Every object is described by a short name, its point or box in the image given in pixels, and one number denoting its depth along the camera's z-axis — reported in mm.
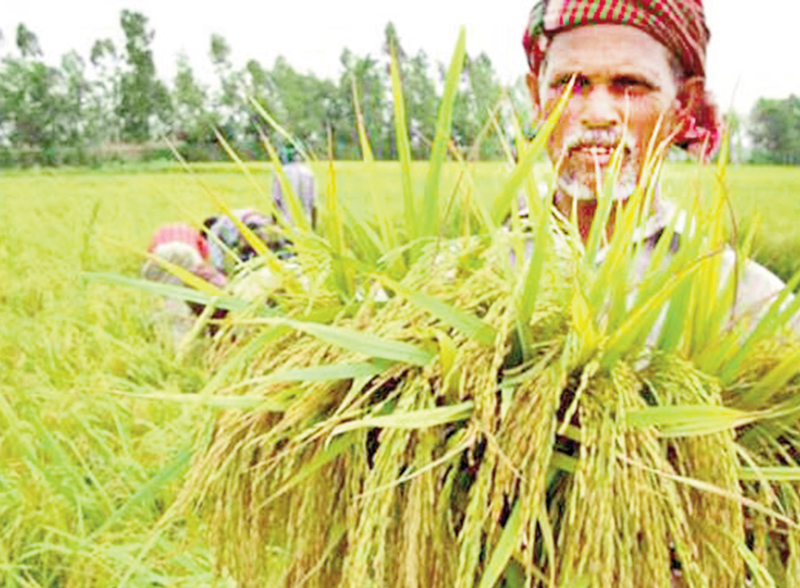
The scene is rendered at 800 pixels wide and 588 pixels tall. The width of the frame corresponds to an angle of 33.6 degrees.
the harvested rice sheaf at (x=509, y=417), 807
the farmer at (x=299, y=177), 4379
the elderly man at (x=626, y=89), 1128
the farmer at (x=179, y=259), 3555
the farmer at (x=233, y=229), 3037
